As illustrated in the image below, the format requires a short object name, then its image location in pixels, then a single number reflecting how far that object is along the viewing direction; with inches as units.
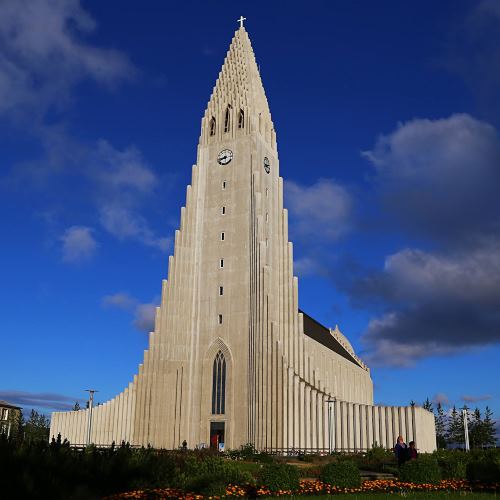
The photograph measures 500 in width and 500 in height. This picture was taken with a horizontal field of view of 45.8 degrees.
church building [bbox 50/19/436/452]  1823.3
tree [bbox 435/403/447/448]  3536.9
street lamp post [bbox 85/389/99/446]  2012.9
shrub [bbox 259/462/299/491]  726.5
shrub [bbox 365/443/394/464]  1346.1
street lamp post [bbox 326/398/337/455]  1665.8
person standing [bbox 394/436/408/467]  927.0
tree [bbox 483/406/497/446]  3201.3
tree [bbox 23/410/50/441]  3239.2
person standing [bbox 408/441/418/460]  898.0
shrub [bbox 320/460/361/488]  774.5
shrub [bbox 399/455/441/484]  784.3
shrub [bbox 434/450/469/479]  888.3
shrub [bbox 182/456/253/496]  658.8
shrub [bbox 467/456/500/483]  789.4
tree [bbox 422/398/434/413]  3603.8
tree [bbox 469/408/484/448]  3182.3
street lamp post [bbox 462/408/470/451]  1642.2
